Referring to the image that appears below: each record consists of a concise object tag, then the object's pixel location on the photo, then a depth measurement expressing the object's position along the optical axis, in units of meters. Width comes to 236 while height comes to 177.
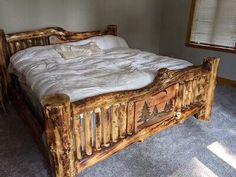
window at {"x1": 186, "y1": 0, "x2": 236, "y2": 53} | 3.73
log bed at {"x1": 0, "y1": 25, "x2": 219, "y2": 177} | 1.48
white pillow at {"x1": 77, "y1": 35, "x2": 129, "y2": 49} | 3.35
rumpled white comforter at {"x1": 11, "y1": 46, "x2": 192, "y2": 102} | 1.85
